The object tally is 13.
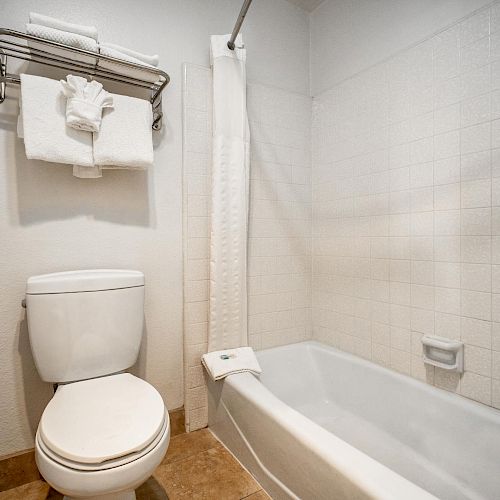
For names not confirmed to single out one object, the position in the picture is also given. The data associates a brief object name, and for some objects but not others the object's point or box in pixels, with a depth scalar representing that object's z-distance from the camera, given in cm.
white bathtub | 98
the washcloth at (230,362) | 159
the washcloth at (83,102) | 130
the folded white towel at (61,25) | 125
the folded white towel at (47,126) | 126
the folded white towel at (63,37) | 123
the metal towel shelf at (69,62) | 127
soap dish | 138
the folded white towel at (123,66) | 136
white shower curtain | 171
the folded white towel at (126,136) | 139
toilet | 91
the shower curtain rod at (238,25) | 140
